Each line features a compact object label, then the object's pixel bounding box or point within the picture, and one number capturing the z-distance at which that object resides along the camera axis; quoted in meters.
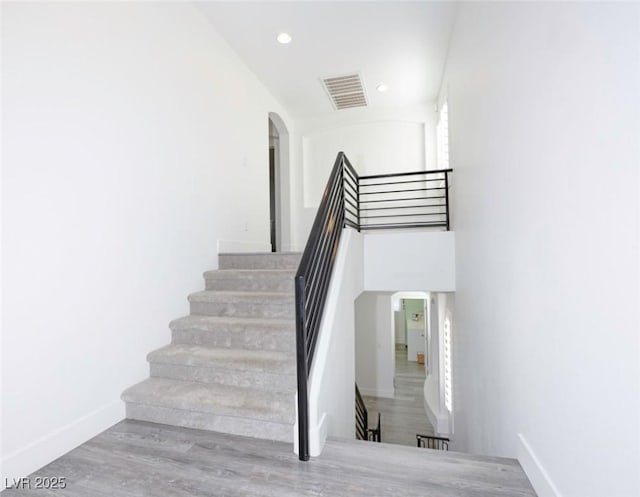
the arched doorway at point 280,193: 5.72
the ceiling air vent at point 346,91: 4.60
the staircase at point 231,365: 1.93
